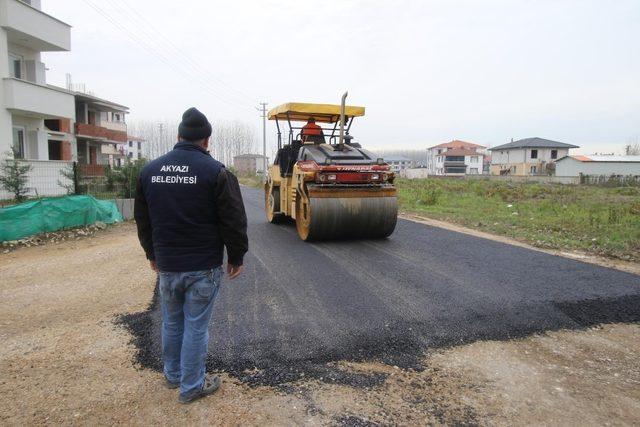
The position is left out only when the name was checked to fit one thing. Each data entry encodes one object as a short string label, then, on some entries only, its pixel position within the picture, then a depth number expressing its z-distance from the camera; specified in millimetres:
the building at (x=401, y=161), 115106
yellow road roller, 7828
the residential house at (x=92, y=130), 32438
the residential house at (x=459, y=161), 88250
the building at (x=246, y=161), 95700
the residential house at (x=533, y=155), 65125
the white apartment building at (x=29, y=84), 16141
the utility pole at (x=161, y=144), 93625
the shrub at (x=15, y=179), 10805
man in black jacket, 2896
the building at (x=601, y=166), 51625
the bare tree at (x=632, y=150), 84500
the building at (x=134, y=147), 84150
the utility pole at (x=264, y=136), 37750
